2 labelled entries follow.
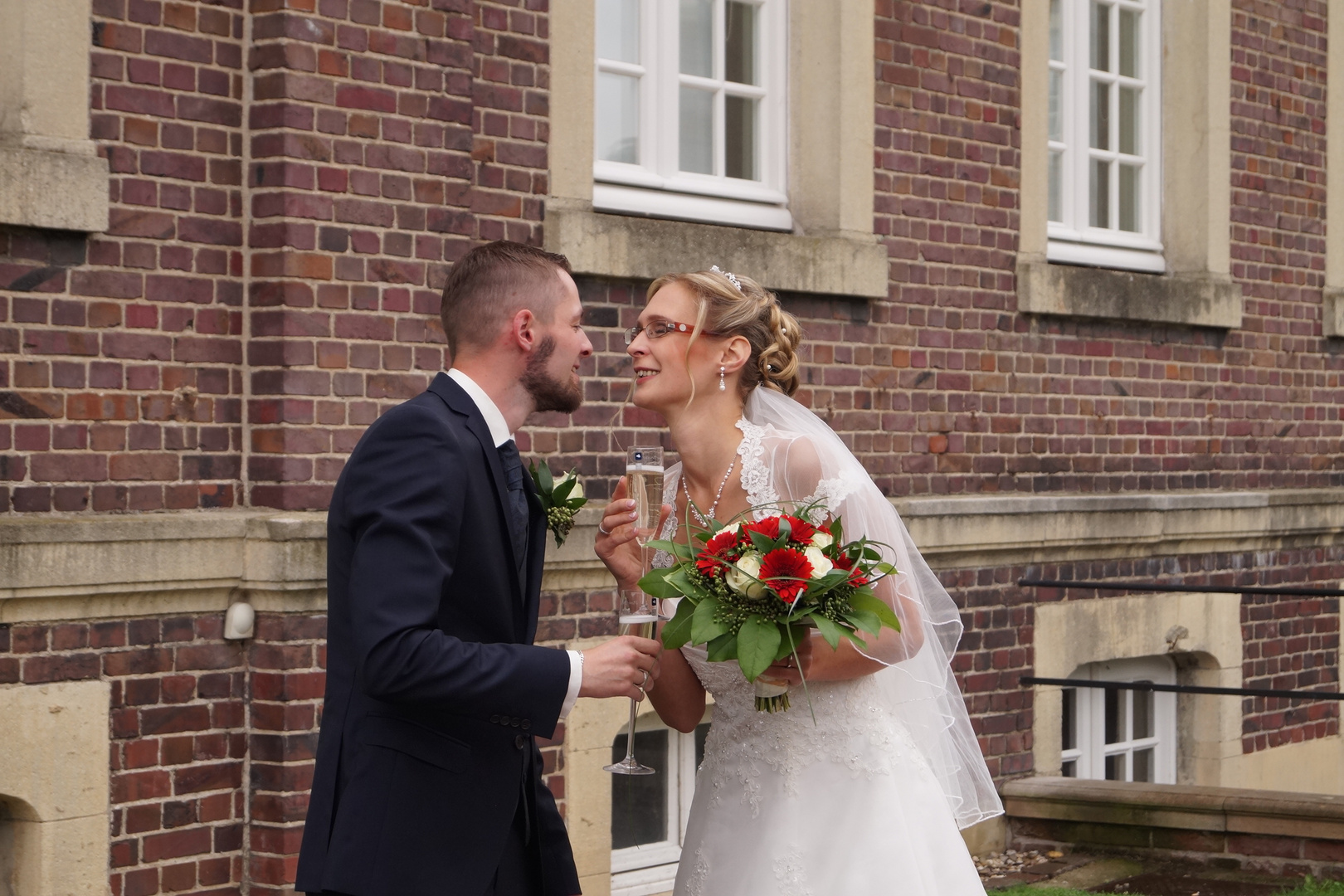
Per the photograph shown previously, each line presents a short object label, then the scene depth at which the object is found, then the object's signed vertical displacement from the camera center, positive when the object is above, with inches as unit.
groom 125.0 -15.3
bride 161.3 -22.9
